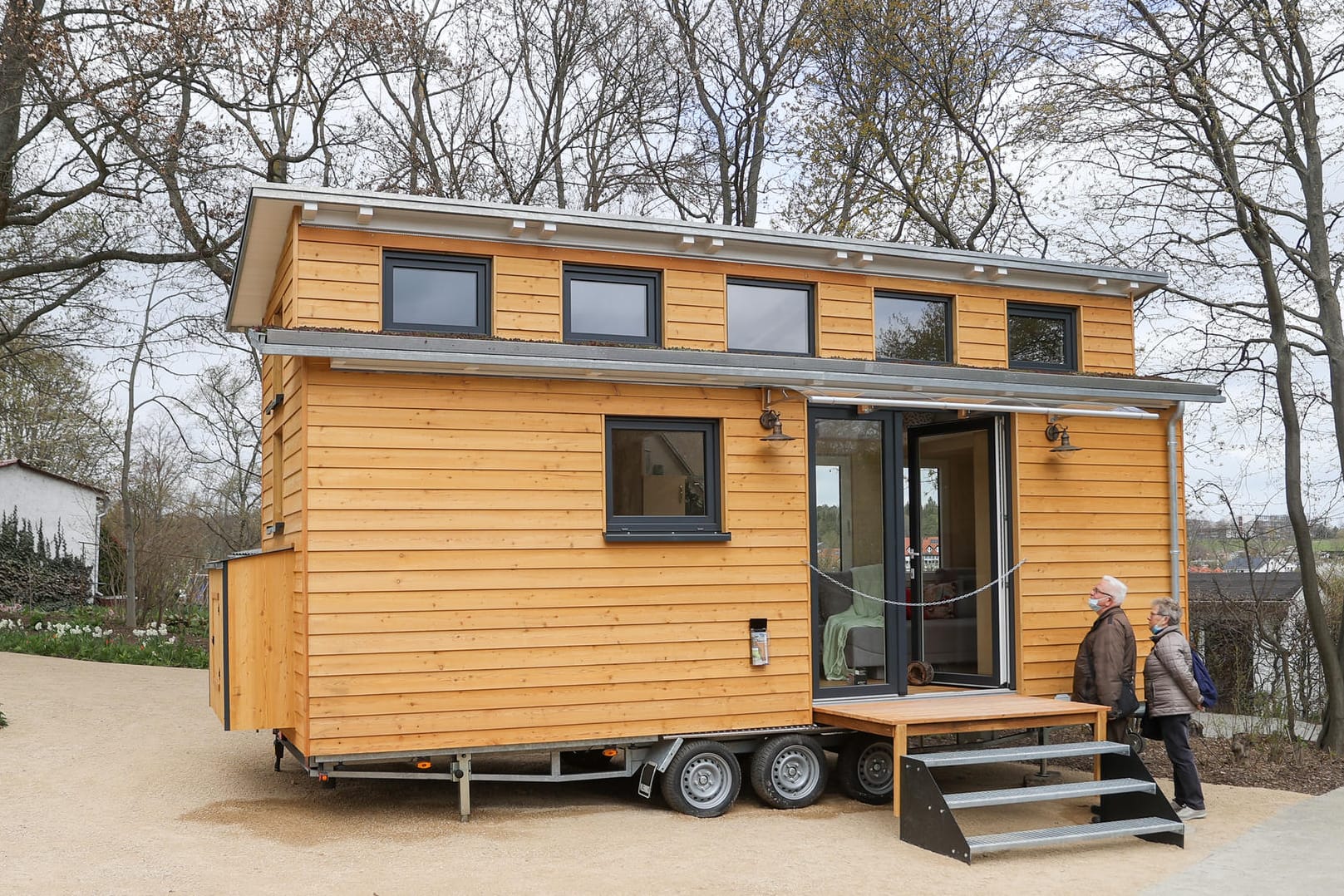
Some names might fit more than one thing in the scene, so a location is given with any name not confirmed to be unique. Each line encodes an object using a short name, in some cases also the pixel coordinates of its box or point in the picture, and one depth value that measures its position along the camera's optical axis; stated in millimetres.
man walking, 9336
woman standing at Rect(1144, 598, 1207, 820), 8672
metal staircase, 7602
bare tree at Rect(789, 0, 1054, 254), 16969
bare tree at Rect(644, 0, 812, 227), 20250
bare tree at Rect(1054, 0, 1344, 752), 12289
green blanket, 9398
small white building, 23734
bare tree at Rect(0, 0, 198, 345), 14734
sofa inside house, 9422
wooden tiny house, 7895
